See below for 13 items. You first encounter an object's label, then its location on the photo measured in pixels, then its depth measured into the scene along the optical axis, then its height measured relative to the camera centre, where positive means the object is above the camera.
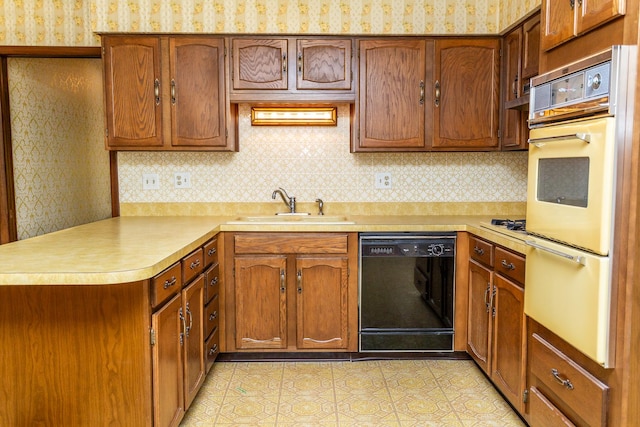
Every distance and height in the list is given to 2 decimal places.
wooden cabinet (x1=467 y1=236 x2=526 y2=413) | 2.24 -0.70
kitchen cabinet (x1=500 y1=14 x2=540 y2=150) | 2.77 +0.64
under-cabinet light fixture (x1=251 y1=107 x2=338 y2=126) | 3.35 +0.45
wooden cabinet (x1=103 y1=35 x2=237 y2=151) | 3.13 +0.59
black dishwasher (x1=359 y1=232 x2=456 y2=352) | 2.96 -0.67
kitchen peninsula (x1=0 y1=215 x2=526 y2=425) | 1.73 -0.60
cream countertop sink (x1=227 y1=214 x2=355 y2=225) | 3.39 -0.26
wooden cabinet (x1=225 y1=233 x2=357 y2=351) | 2.98 -0.68
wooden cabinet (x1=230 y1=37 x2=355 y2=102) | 3.15 +0.73
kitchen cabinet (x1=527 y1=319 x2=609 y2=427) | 1.59 -0.74
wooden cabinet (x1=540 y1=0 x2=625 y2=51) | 1.51 +0.56
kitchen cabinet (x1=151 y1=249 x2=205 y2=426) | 1.82 -0.69
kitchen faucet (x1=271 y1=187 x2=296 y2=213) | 3.49 -0.13
